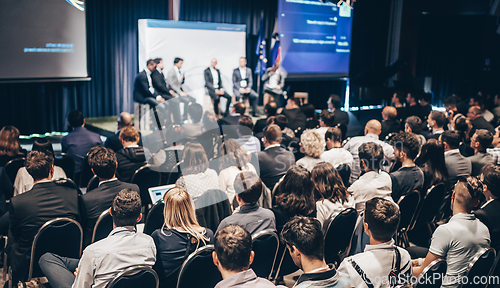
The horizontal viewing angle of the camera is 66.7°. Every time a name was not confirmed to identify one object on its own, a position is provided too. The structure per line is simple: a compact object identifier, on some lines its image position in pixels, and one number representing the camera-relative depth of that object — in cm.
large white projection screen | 842
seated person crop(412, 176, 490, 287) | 228
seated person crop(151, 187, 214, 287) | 212
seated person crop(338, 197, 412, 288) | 185
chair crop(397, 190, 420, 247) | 303
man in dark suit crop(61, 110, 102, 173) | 444
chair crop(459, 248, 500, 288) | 204
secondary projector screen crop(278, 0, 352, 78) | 968
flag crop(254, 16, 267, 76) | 1047
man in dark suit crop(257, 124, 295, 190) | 377
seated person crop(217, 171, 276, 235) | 241
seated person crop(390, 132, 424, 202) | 327
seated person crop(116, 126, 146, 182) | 384
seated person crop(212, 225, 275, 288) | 166
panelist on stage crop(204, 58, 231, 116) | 866
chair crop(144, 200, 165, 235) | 274
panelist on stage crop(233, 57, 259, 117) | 903
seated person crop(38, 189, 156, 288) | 187
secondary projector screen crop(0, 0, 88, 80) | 618
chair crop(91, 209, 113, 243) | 247
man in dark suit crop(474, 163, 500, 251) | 261
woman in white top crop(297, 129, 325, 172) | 368
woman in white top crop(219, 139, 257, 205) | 330
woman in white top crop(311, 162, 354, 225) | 283
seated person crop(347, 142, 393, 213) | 304
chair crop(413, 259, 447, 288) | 197
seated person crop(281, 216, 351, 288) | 160
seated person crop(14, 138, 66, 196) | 326
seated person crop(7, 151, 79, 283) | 246
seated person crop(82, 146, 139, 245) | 268
